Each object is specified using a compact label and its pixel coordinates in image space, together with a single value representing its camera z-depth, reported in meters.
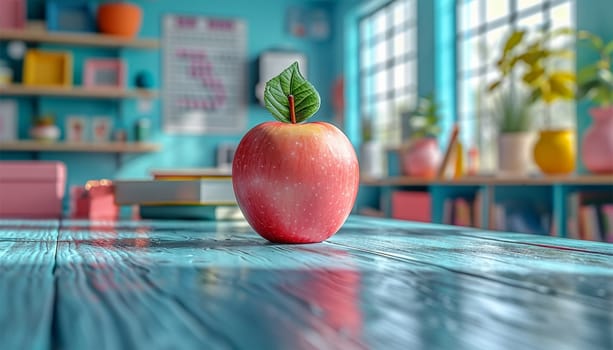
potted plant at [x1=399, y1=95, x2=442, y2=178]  4.24
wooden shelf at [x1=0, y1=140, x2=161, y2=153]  5.10
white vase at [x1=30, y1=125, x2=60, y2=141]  5.13
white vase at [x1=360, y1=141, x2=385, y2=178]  5.23
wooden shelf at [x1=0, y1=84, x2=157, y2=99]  5.12
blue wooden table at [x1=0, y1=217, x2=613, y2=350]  0.32
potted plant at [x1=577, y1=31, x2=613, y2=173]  2.79
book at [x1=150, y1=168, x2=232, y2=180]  1.33
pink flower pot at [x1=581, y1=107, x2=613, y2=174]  2.79
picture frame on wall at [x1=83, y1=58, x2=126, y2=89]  5.44
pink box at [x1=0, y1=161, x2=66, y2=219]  1.66
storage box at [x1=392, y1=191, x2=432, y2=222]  4.08
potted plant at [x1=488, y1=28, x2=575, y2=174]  3.05
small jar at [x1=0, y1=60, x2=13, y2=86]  5.11
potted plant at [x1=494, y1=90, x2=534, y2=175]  3.44
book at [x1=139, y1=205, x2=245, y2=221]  1.27
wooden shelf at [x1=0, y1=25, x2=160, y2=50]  5.13
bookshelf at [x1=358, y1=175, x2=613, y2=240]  2.98
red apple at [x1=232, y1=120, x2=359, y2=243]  0.75
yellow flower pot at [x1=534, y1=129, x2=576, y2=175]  3.08
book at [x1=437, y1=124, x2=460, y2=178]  3.79
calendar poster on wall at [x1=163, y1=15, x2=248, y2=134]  5.75
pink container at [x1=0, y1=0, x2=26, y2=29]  5.19
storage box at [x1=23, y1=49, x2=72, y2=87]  5.24
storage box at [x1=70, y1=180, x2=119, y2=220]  1.49
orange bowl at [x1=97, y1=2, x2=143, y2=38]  5.23
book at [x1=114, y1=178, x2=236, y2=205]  1.22
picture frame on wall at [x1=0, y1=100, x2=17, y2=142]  5.31
